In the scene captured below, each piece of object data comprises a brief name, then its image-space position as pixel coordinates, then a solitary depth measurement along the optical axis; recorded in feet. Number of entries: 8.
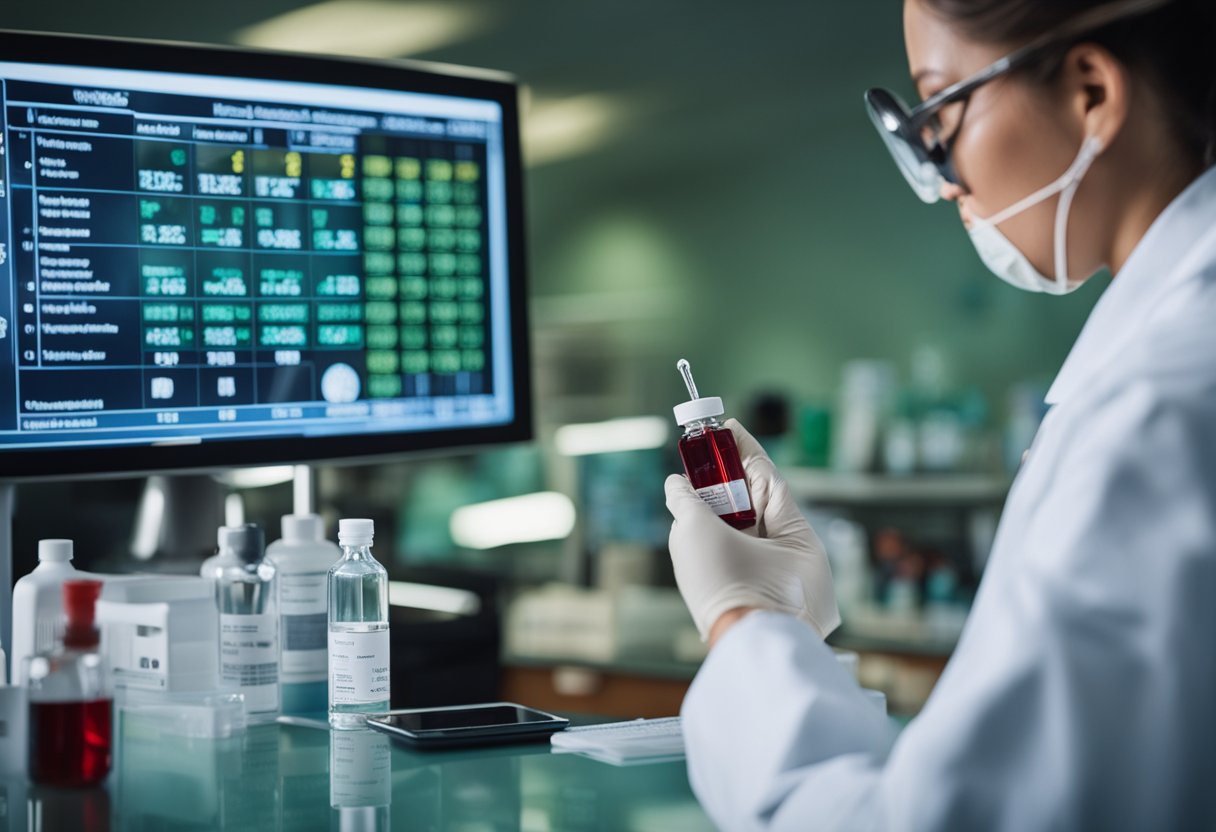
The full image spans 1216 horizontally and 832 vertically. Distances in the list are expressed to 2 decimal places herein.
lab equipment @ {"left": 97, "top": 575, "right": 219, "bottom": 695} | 3.90
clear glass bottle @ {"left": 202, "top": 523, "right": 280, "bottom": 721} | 4.00
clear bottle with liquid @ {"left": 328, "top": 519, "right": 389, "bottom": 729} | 3.87
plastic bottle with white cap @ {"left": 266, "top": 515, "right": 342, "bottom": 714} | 4.17
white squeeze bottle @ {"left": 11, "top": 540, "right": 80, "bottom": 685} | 3.61
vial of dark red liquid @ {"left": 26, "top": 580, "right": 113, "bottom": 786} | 3.17
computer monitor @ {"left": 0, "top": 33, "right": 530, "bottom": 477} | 3.82
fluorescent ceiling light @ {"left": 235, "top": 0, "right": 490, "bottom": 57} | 12.35
